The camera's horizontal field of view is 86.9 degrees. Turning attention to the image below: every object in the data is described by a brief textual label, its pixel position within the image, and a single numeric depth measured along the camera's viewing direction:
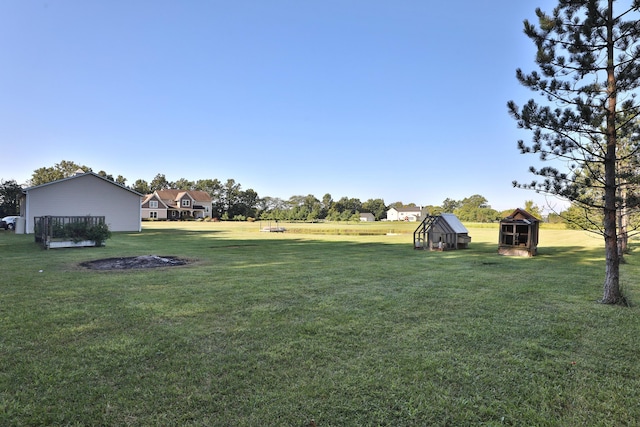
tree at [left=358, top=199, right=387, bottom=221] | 106.44
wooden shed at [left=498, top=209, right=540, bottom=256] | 13.16
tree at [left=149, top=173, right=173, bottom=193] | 85.44
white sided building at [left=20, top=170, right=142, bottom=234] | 23.48
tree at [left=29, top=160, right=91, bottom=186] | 47.09
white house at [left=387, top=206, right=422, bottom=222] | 110.00
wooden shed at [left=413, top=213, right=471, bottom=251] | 15.18
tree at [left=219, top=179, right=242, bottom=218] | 76.31
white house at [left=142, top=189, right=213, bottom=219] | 58.94
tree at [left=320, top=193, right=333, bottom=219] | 92.72
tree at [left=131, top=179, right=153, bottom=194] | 76.00
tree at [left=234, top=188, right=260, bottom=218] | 75.44
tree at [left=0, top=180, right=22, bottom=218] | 31.75
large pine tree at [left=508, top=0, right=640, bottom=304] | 5.64
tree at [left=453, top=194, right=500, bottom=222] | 71.32
